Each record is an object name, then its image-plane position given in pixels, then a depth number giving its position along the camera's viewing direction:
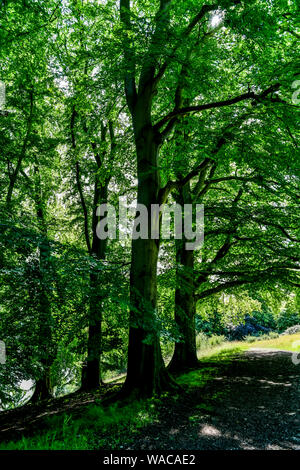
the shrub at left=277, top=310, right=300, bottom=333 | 36.28
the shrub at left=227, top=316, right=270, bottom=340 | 37.25
